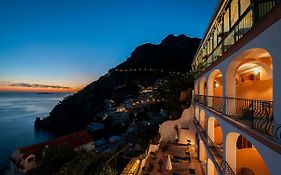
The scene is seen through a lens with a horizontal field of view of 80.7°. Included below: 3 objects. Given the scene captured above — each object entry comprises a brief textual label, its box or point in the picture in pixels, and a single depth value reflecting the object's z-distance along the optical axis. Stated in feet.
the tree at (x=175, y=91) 63.61
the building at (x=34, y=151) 73.45
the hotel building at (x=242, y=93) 11.20
